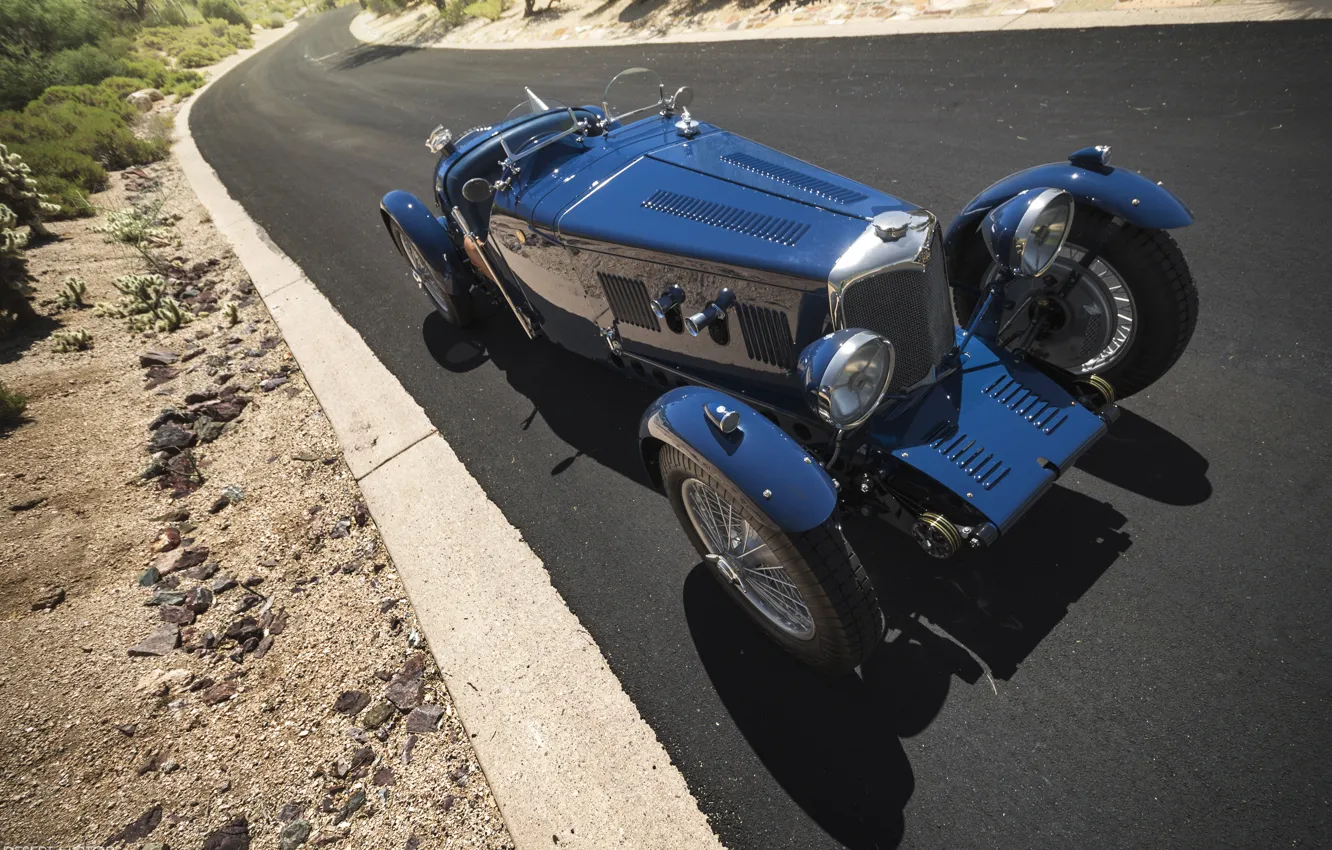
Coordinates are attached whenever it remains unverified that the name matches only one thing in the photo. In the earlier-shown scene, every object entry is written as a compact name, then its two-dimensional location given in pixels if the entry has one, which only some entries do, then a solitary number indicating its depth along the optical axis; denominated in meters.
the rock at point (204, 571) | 3.62
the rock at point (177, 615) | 3.38
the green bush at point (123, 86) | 20.40
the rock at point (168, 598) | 3.49
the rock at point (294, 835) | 2.47
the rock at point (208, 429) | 4.64
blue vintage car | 2.25
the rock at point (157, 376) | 5.34
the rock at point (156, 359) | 5.58
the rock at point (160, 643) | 3.25
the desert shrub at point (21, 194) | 8.23
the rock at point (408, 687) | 2.86
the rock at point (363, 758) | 2.67
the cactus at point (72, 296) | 6.71
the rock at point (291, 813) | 2.55
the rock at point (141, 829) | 2.57
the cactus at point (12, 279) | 6.25
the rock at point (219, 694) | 3.02
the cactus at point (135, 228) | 8.13
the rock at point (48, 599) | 3.53
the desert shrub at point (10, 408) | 4.96
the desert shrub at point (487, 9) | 20.52
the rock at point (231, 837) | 2.50
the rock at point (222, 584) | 3.53
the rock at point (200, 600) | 3.45
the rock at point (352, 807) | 2.52
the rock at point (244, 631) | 3.26
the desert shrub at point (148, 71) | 22.95
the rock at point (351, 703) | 2.86
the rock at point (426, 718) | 2.76
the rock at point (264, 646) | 3.19
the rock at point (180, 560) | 3.67
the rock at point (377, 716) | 2.79
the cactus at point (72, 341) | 5.92
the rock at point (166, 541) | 3.80
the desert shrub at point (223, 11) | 41.22
